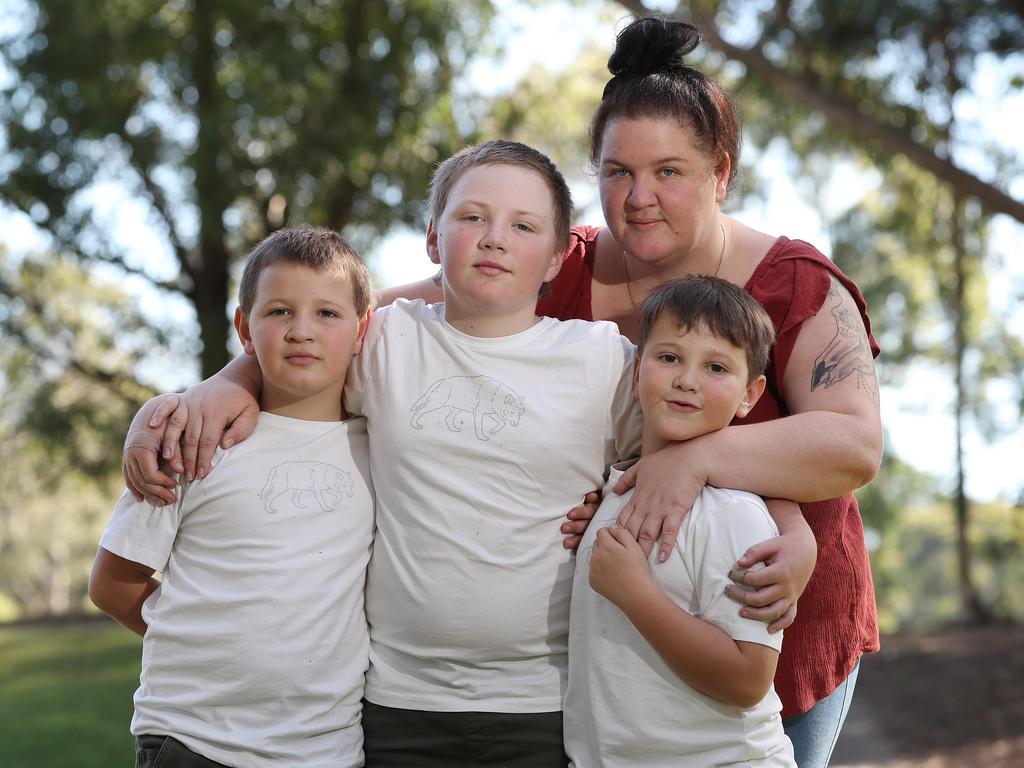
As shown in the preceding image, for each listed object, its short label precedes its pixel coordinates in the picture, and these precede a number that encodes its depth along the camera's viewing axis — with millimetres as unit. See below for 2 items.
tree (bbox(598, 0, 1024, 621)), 8469
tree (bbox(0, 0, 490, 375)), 9250
